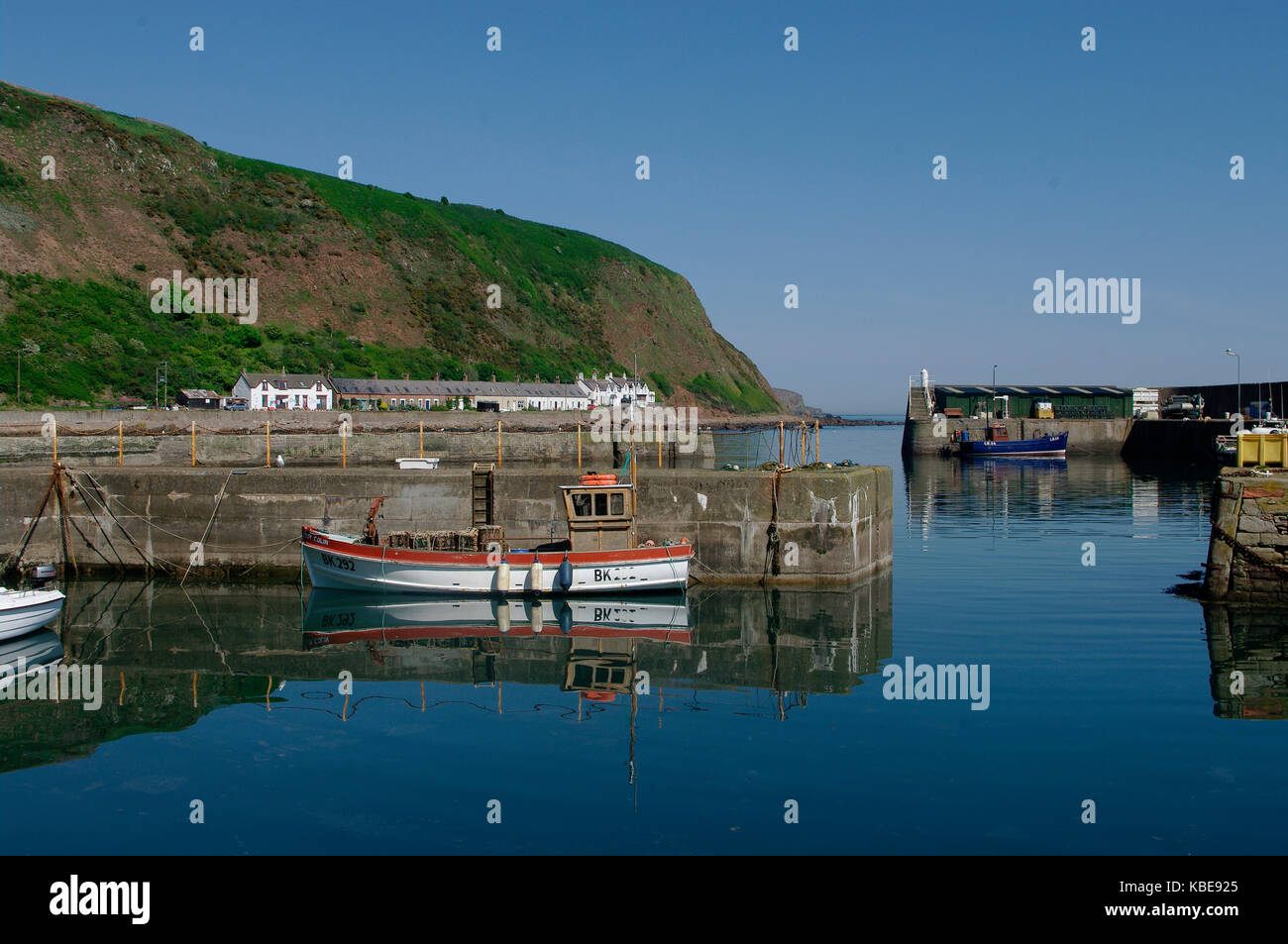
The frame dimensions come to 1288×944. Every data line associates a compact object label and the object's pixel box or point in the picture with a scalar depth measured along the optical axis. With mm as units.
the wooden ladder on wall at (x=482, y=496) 30719
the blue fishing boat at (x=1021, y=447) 97875
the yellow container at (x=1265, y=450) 27438
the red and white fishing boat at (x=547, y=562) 27844
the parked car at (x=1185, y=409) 107938
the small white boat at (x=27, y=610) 22609
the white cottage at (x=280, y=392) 97250
